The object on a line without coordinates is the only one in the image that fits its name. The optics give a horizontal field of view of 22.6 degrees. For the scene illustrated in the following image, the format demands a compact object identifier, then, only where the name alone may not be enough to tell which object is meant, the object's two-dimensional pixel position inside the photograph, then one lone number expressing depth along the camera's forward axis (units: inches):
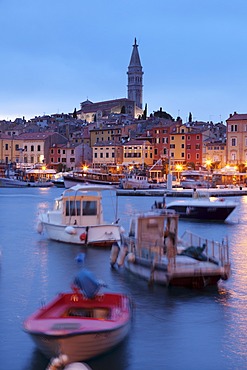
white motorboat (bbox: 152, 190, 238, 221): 1578.5
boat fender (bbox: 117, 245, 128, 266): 789.9
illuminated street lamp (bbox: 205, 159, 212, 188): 3644.2
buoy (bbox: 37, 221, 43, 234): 1136.8
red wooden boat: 414.0
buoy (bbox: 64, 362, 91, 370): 378.0
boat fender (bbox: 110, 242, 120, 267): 829.2
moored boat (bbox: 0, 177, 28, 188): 3855.8
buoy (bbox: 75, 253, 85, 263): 857.5
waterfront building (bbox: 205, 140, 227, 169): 3629.4
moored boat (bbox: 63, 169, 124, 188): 3358.8
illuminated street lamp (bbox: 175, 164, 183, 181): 3769.7
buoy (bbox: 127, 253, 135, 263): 741.7
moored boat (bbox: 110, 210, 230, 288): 670.5
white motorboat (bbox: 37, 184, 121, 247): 982.4
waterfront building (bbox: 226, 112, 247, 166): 3435.0
